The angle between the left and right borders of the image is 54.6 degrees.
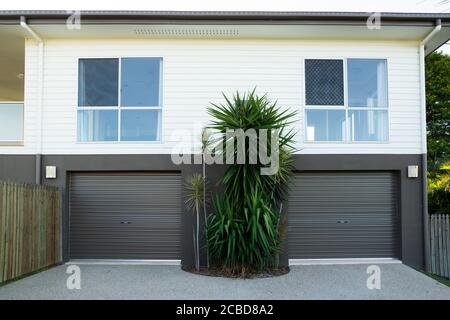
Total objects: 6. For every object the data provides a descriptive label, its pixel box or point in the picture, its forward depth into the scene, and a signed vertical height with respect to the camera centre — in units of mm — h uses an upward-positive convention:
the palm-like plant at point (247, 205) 7977 -617
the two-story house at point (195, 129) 9344 +937
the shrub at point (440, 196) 11085 -608
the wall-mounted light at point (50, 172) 9266 +7
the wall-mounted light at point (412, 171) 9336 +25
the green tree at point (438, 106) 16109 +2499
